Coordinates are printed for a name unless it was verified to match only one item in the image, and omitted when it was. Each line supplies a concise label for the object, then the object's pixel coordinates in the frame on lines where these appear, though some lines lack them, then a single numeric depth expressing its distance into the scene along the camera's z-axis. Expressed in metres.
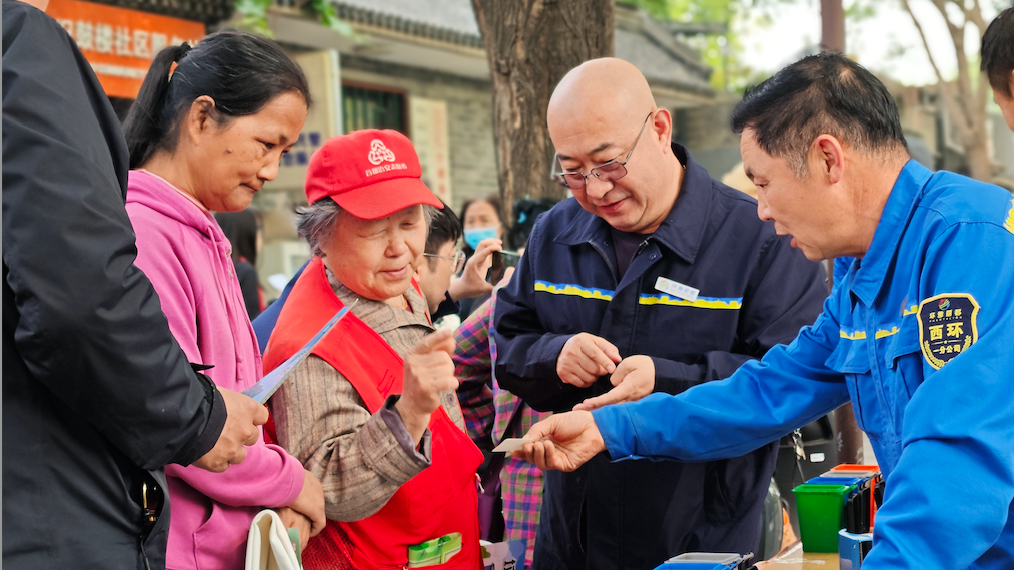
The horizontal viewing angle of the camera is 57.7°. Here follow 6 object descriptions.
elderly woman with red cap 1.90
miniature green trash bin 1.92
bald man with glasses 2.25
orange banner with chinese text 6.83
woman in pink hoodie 1.70
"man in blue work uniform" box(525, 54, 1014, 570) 1.37
